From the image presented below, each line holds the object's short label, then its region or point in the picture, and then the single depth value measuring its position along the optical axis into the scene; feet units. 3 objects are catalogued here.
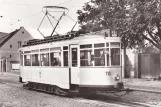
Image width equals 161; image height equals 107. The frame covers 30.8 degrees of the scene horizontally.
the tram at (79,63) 39.88
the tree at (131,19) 63.26
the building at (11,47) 171.44
